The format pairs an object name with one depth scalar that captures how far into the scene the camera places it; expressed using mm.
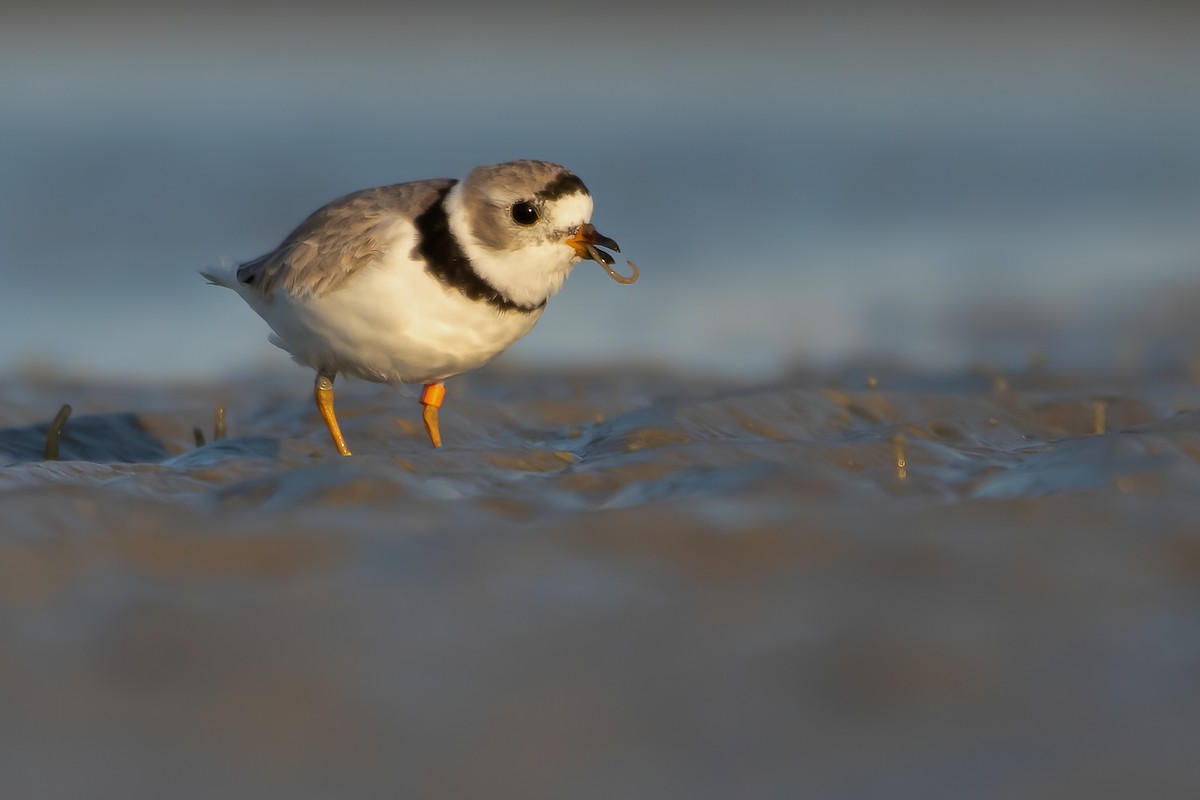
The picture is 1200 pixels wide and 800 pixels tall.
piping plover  8500
